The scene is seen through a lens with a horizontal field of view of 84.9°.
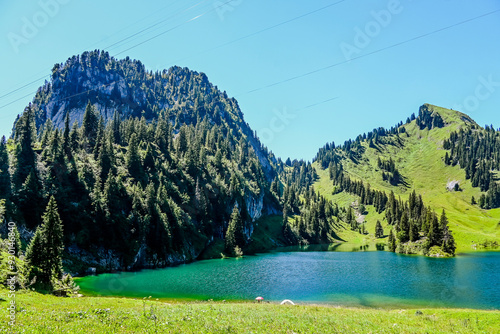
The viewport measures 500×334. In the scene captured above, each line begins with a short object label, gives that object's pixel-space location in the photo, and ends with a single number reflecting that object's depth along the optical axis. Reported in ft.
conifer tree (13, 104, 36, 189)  255.70
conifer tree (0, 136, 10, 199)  231.91
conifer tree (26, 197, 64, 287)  122.72
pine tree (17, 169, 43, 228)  232.53
